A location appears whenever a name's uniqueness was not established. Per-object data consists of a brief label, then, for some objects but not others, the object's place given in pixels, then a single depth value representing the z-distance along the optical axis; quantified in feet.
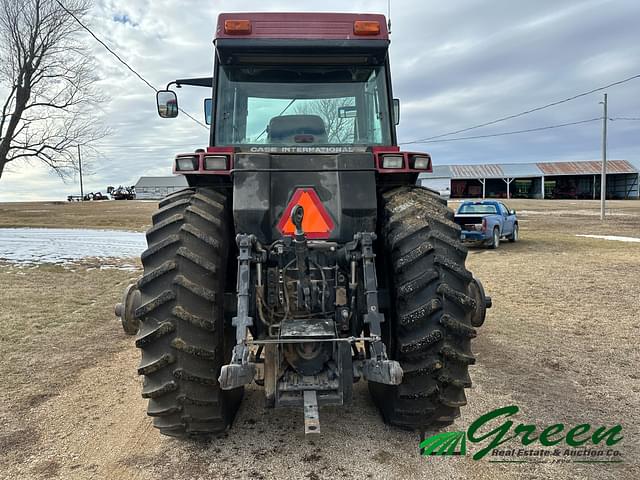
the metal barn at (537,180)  189.37
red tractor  10.07
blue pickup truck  52.54
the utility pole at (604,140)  83.97
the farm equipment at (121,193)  220.64
